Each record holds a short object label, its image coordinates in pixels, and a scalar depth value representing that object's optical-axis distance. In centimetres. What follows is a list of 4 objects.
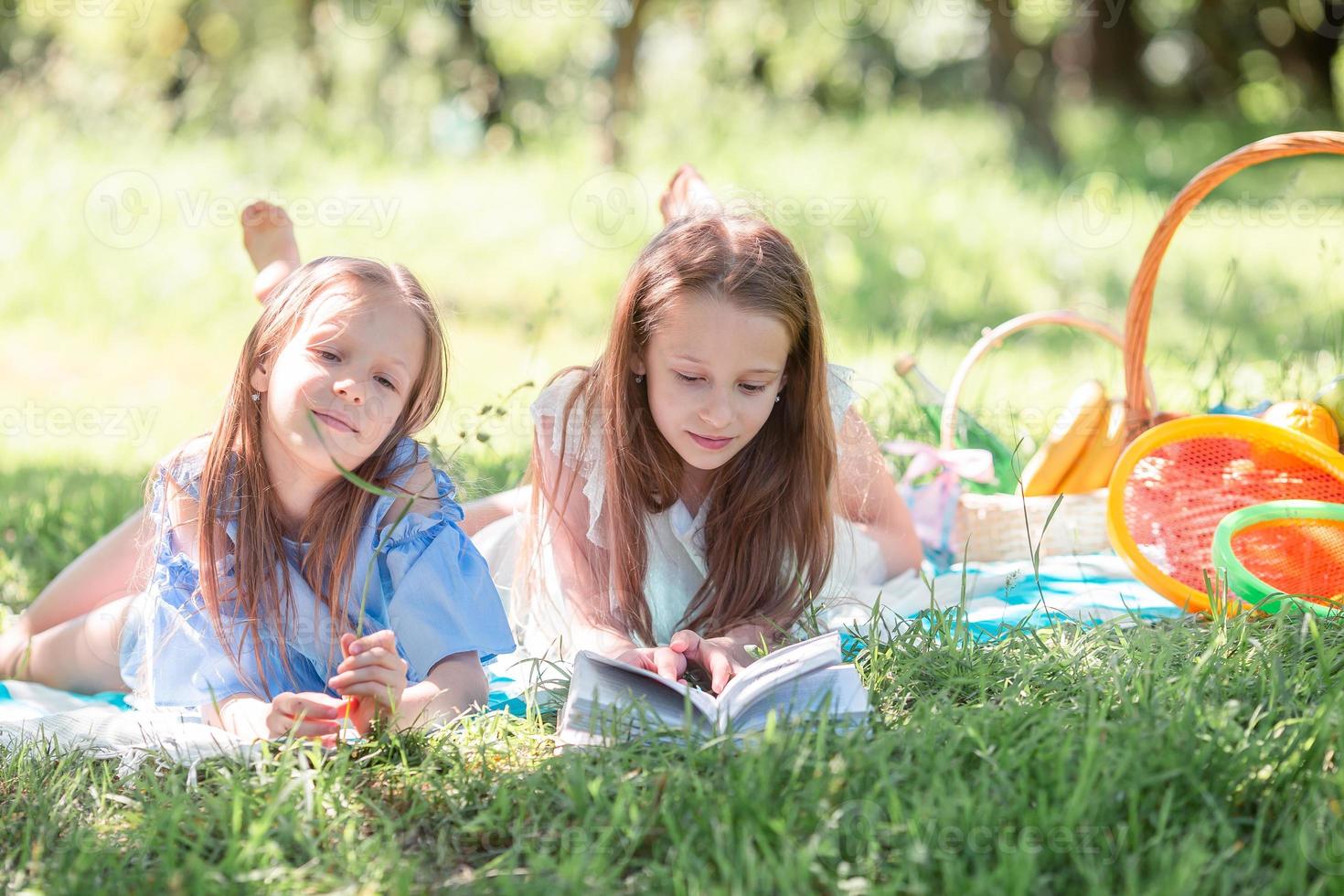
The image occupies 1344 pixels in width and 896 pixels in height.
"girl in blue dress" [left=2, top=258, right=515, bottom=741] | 234
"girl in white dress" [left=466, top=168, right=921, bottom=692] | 248
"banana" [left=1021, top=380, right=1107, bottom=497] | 350
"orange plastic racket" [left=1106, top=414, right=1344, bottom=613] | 290
